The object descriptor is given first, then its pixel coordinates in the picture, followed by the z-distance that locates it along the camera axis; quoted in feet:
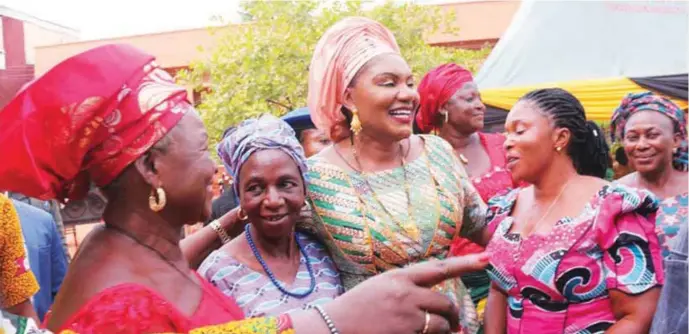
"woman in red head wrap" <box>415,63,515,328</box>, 14.19
